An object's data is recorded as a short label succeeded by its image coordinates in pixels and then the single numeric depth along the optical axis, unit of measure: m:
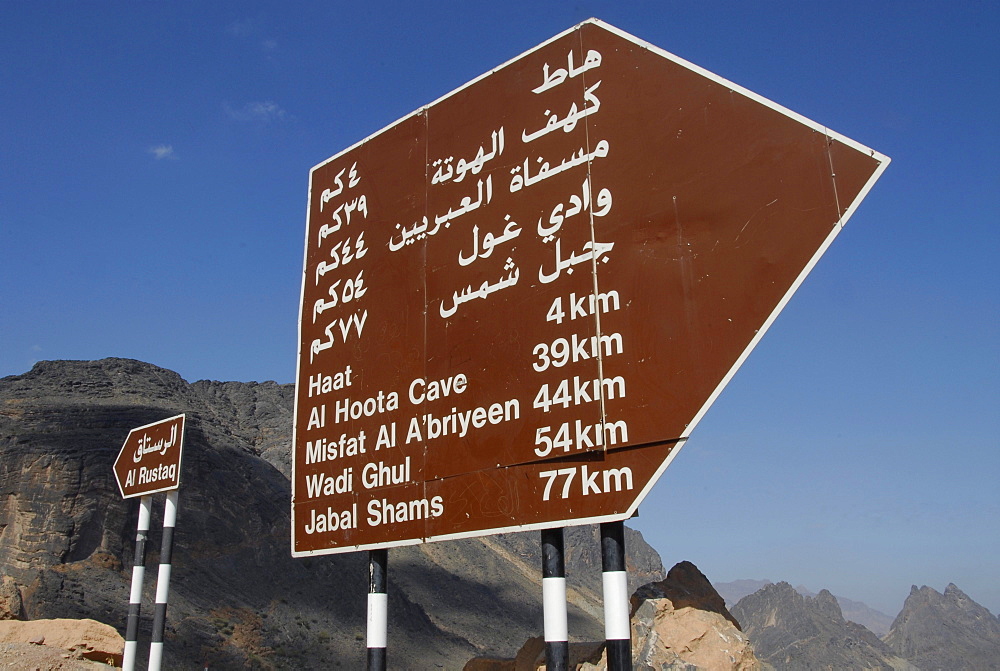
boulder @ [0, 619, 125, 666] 10.77
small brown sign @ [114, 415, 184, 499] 9.93
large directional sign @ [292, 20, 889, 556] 4.30
